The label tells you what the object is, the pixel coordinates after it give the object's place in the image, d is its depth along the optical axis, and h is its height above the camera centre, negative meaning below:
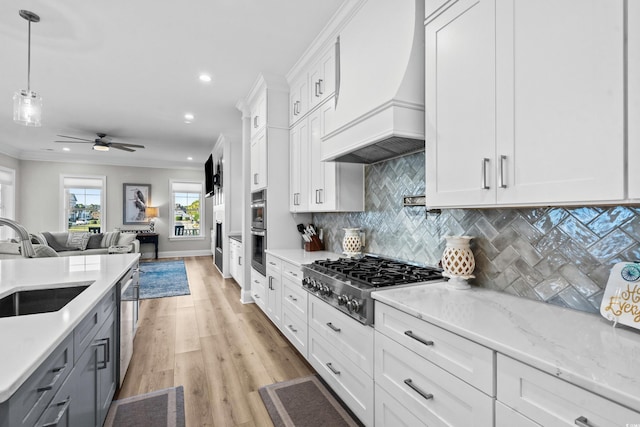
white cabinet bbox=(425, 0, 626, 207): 0.95 +0.43
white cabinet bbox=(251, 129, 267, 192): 3.60 +0.68
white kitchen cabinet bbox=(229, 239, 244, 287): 4.80 -0.73
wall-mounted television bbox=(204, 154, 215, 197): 7.65 +1.00
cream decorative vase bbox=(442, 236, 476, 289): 1.66 -0.24
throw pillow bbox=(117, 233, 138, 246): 6.62 -0.48
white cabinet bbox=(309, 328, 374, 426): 1.67 -0.97
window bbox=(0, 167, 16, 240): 7.01 +0.45
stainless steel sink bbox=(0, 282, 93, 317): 1.60 -0.44
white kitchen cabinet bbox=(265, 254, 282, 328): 3.06 -0.75
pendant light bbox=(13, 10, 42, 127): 2.55 +0.89
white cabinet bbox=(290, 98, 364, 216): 2.68 +0.37
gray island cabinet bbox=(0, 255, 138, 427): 0.84 -0.57
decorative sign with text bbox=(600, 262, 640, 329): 1.04 -0.27
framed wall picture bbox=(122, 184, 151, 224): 8.55 +0.40
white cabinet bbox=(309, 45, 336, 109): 2.66 +1.26
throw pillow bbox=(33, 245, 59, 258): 4.24 -0.48
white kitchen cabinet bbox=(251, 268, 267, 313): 3.63 -0.89
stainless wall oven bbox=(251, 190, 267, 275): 3.58 -0.16
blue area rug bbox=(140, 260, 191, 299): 4.92 -1.17
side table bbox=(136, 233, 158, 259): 8.28 -0.57
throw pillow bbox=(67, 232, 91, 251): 6.68 -0.50
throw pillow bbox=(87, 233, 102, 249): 6.85 -0.54
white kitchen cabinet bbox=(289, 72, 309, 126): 3.16 +1.27
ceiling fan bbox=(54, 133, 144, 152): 5.83 +1.37
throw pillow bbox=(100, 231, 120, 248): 6.85 -0.49
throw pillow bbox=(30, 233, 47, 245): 5.55 -0.42
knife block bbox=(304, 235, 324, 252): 3.33 -0.29
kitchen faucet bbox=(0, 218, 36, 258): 1.65 -0.12
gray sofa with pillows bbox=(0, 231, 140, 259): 6.57 -0.54
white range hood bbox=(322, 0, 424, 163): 1.69 +0.79
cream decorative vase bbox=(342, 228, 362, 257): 2.70 -0.22
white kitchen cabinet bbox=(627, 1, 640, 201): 0.88 +0.35
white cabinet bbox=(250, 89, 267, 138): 3.61 +1.28
